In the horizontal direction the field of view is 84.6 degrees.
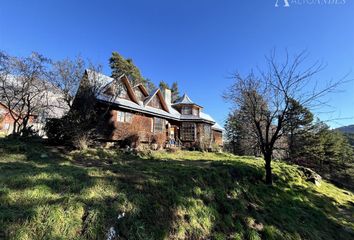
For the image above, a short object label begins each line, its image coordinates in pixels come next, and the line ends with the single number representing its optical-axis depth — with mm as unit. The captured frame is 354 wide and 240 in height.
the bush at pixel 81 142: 10484
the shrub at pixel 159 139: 17292
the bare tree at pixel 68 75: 11547
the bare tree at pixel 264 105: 9758
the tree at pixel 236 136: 15020
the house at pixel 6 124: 24094
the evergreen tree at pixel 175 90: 46950
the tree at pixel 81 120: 10625
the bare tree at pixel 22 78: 12961
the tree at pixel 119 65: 32375
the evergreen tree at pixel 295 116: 9656
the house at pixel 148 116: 14148
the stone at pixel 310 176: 13742
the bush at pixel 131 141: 14867
